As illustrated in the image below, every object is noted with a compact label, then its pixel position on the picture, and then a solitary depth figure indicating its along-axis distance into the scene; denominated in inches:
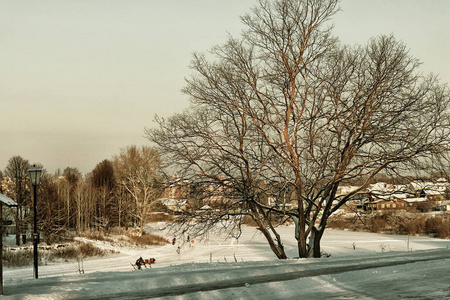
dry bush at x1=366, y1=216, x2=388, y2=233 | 2600.9
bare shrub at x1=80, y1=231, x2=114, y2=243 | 2358.1
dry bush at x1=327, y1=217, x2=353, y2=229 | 3056.1
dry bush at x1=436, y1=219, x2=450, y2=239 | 2215.8
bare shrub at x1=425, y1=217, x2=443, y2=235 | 2301.9
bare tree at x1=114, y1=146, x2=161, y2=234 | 2610.7
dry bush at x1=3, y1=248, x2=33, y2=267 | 1583.5
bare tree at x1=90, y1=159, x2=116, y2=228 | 2955.2
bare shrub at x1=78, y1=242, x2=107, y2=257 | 1937.7
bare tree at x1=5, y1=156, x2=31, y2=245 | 2221.3
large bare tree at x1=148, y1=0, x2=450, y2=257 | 717.9
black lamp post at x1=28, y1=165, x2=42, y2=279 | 714.2
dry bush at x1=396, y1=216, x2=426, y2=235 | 2398.9
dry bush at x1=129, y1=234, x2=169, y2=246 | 2364.7
